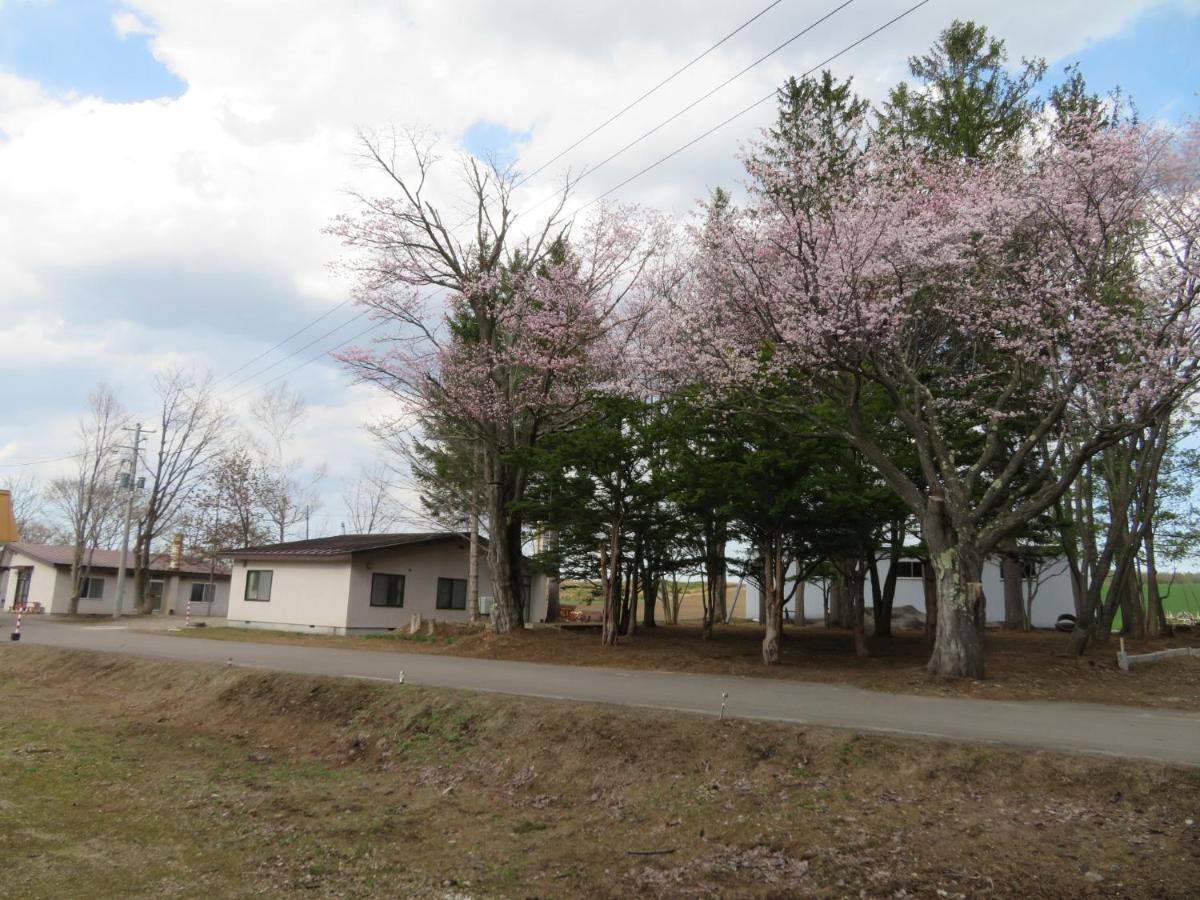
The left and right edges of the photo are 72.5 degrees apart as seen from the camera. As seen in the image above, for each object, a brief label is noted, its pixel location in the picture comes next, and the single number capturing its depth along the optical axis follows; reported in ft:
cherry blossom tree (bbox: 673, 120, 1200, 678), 41.86
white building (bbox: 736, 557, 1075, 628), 104.63
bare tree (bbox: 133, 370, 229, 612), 130.11
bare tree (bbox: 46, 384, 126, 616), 128.26
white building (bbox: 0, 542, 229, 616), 135.13
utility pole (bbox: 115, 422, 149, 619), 119.44
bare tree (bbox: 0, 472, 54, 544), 209.93
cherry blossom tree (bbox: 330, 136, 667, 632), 72.08
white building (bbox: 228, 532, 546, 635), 87.15
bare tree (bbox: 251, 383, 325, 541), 147.23
